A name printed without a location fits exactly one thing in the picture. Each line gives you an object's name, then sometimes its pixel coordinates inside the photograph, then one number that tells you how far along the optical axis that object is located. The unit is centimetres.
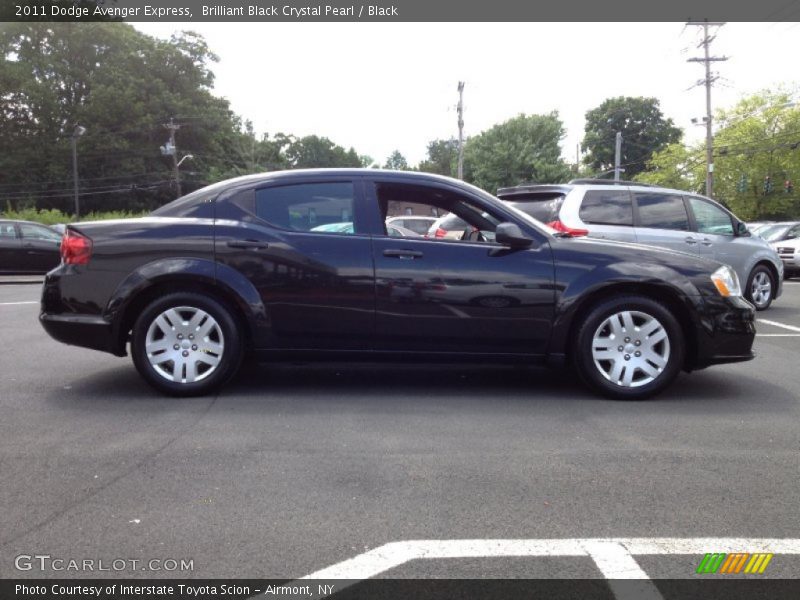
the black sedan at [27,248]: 1745
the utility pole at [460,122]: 4759
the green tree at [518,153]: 6625
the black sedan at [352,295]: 512
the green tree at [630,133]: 7625
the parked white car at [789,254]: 1766
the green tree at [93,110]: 5206
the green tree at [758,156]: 4778
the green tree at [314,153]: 11006
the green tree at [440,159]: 10225
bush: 3651
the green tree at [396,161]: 14160
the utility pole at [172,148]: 5025
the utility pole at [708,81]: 3991
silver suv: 909
